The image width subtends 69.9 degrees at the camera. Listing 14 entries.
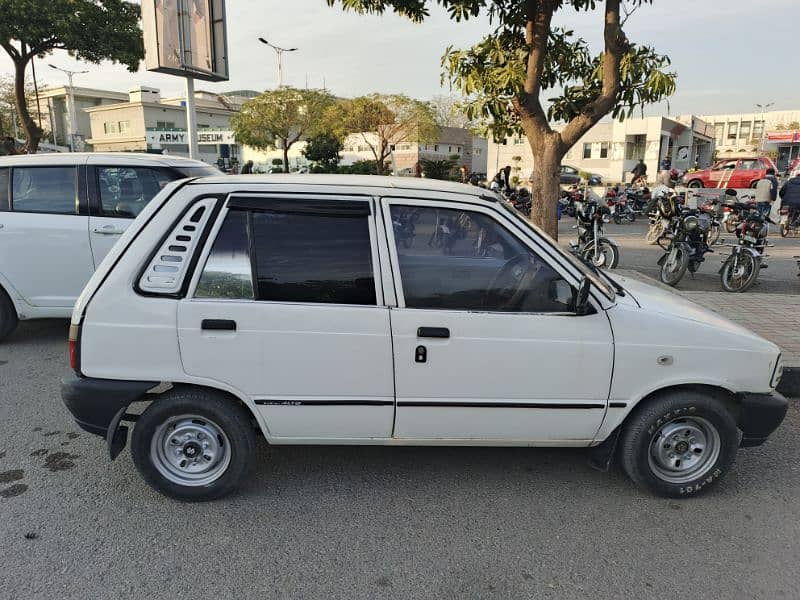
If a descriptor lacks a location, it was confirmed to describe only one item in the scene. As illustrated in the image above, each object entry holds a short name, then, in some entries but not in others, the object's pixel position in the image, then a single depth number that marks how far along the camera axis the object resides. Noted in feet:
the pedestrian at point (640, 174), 63.82
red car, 85.61
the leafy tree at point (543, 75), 22.21
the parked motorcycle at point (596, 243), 32.58
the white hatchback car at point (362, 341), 9.82
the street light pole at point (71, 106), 185.37
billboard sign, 32.68
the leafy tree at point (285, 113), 126.21
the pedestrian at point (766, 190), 46.19
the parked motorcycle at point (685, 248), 29.09
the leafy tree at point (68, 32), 56.80
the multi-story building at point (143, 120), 214.73
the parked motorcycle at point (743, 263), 27.61
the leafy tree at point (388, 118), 129.18
